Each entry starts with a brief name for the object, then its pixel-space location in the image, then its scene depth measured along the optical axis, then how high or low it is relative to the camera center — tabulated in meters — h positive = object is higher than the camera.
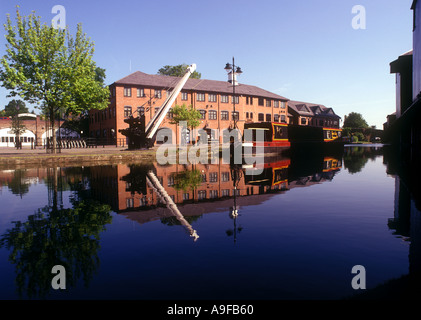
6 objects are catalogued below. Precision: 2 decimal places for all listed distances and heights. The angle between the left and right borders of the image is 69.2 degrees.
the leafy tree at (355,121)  103.44 +9.13
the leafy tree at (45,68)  24.30 +6.79
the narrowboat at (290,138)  28.56 +1.16
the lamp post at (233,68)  24.22 +6.52
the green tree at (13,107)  128.60 +19.25
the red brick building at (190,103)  47.38 +8.29
